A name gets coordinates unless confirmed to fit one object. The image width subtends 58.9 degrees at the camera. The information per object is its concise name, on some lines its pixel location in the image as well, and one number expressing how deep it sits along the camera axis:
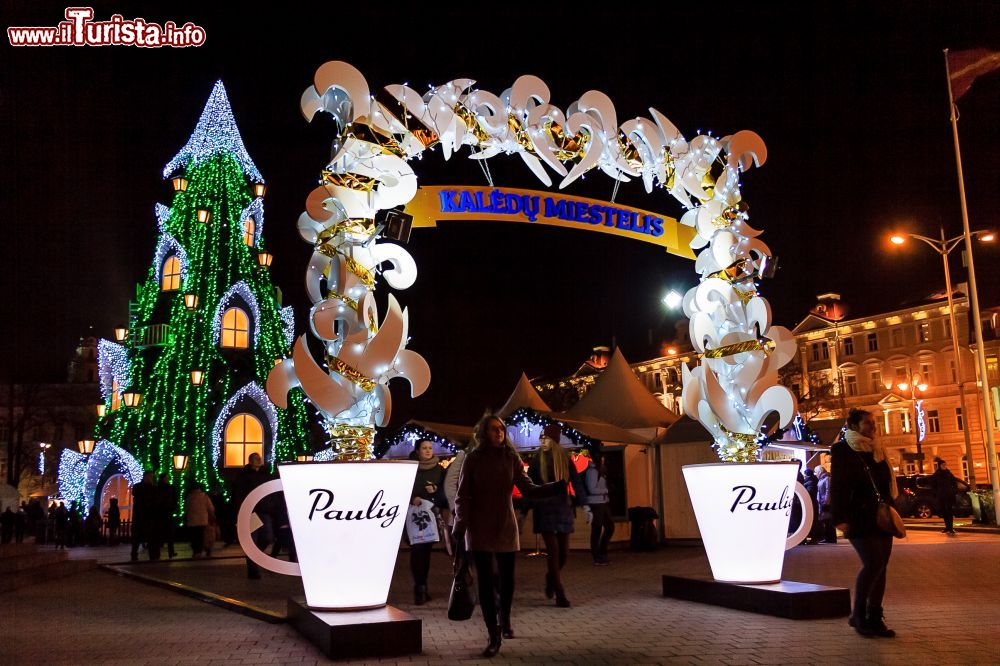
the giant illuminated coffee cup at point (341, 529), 7.54
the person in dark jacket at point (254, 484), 13.81
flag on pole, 23.52
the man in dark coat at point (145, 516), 18.86
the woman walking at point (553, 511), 9.63
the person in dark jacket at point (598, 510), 14.24
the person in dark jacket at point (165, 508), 19.59
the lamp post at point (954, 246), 26.56
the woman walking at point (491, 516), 6.85
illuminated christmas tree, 31.33
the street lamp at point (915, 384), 56.89
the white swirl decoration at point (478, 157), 8.34
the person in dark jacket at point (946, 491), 20.17
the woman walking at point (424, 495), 10.12
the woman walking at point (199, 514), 19.42
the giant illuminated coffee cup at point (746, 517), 9.11
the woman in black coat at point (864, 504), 7.16
